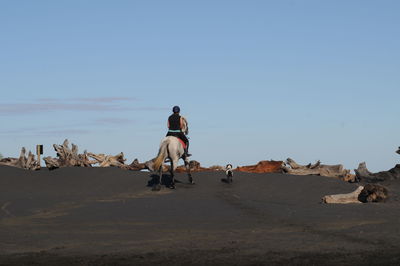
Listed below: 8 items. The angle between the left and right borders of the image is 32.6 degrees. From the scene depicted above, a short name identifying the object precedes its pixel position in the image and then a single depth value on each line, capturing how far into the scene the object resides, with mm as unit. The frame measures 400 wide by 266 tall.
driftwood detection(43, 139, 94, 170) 30703
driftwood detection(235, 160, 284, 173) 30734
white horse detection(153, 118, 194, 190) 24547
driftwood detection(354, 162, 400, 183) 27211
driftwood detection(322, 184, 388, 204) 20875
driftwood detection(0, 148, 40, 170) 31469
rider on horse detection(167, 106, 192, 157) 25500
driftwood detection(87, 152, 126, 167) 31547
